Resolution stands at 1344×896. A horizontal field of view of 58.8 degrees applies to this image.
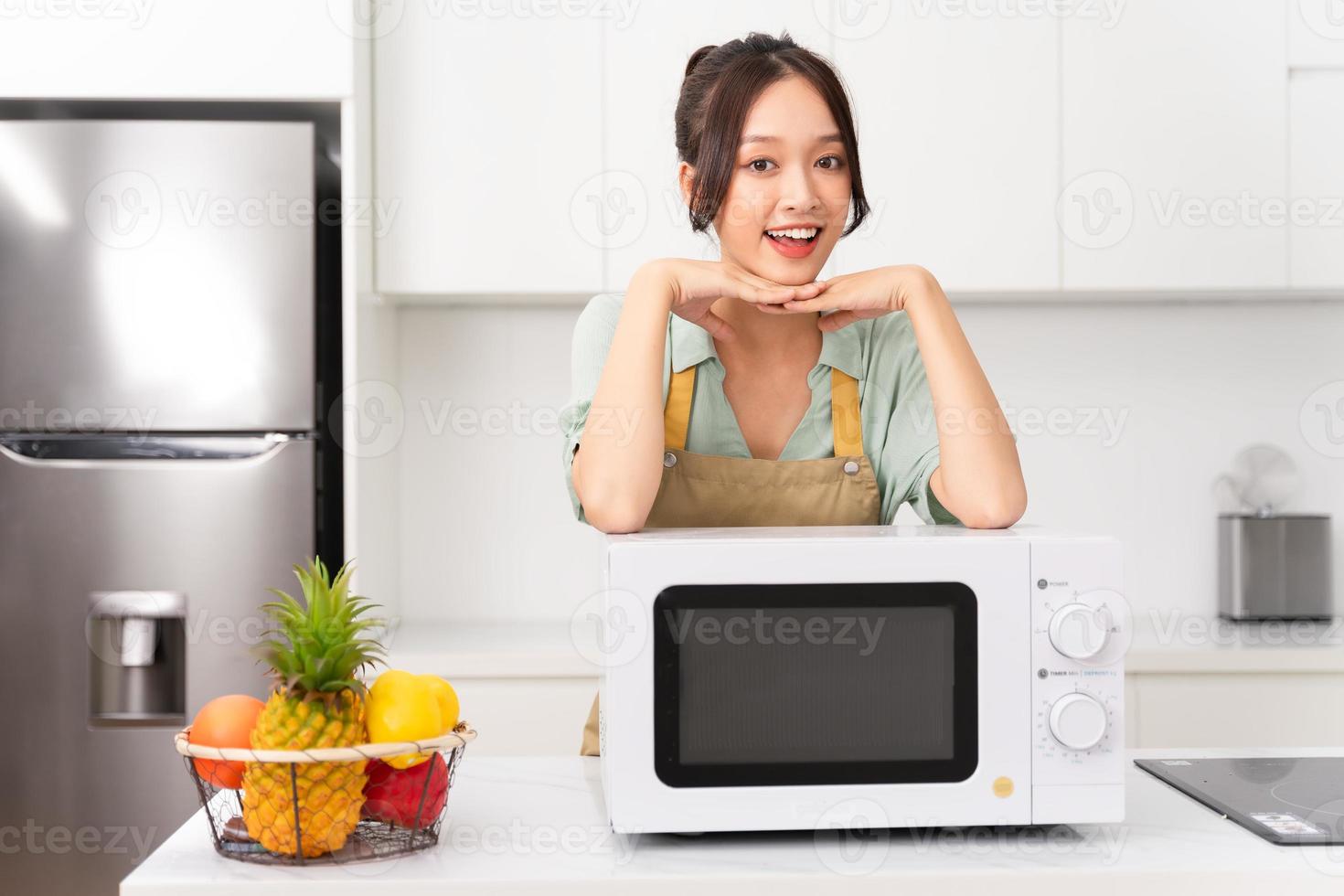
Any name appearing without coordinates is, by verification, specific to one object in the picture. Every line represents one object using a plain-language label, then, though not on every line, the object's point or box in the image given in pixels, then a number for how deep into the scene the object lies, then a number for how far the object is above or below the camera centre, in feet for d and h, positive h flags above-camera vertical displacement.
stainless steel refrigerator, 6.09 -0.02
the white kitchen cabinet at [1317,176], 6.93 +1.59
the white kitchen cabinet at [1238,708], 6.36 -1.40
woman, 3.42 +0.26
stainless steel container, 7.09 -0.73
